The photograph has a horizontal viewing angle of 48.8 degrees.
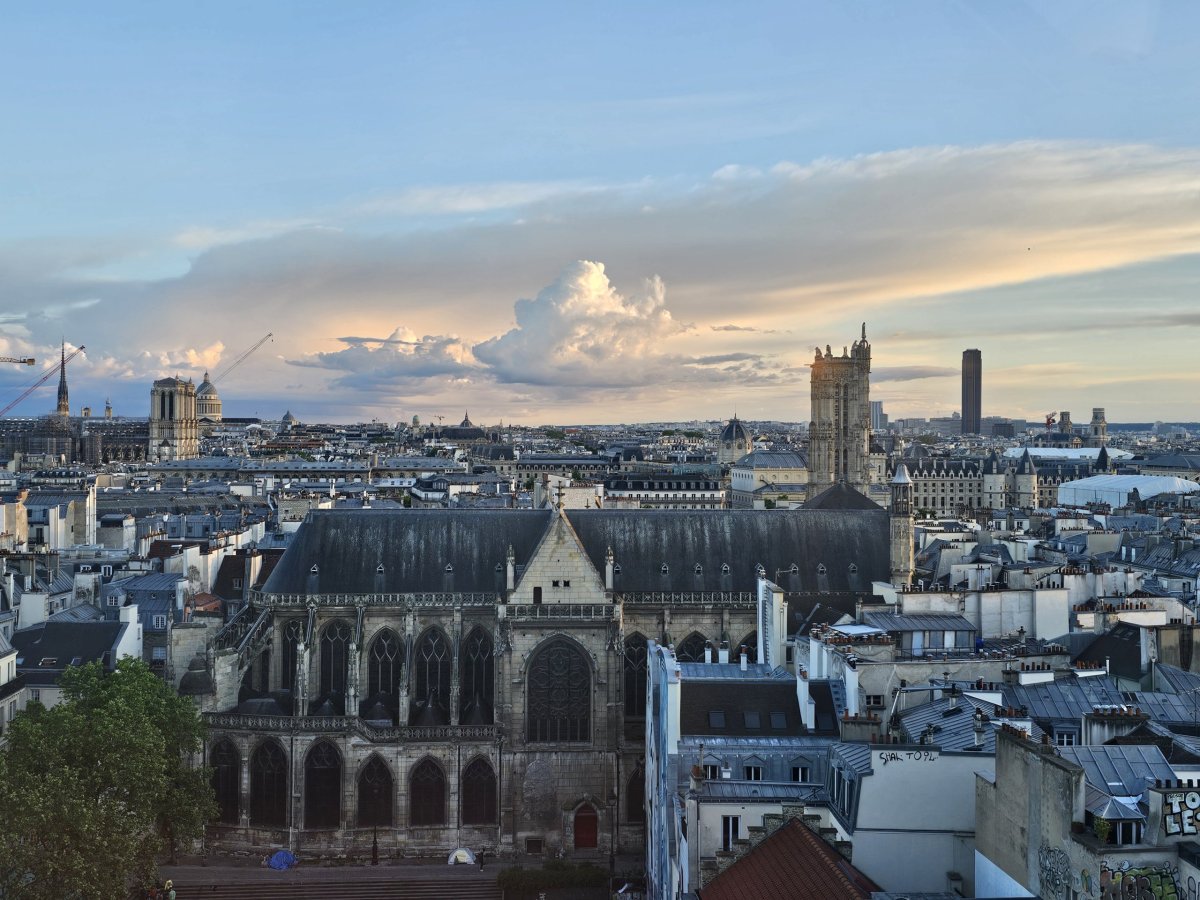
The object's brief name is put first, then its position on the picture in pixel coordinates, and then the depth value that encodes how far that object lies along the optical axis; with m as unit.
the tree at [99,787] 53.22
